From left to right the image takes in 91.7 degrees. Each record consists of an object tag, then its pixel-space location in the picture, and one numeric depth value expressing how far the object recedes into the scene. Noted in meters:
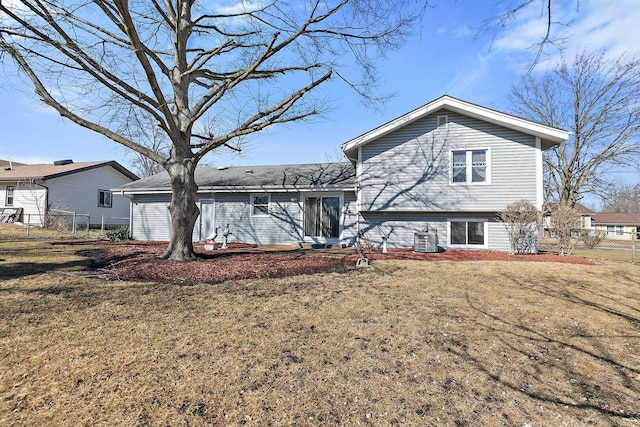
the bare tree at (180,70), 7.05
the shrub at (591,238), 13.08
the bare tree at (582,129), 20.52
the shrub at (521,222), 10.14
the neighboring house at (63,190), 20.78
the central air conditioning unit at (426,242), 10.98
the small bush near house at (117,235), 14.77
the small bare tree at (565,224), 10.16
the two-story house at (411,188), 11.06
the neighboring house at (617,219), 41.41
